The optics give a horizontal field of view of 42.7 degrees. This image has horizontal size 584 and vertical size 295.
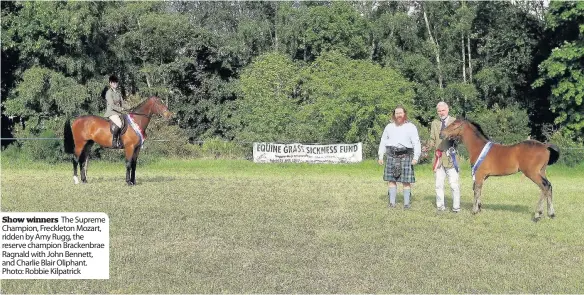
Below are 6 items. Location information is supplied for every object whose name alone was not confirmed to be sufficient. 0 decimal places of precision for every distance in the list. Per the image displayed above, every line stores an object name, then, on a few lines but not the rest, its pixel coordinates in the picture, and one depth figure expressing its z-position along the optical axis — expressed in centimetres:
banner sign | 3219
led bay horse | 1423
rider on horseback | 1939
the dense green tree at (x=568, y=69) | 4116
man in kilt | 1505
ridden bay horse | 1970
